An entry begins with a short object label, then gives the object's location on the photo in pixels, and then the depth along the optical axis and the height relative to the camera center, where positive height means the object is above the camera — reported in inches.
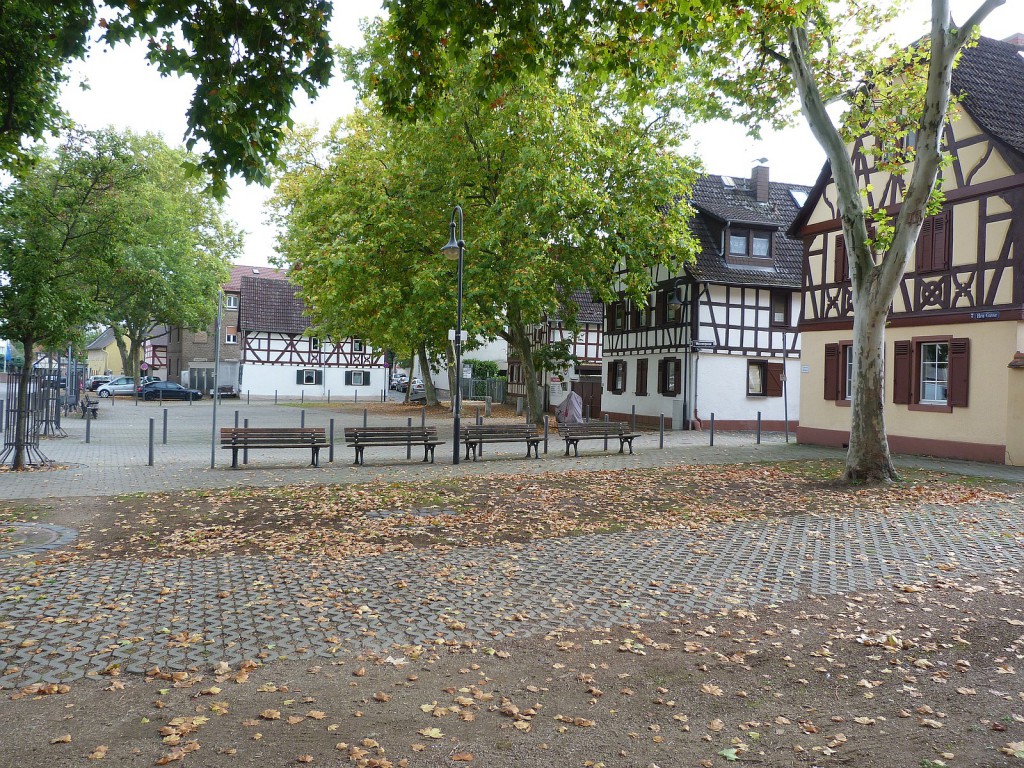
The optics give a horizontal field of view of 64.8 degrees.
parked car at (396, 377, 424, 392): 2322.8 -13.8
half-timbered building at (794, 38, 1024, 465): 699.4 +85.9
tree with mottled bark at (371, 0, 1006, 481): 344.2 +163.4
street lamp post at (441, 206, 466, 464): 683.4 +44.4
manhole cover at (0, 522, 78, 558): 331.6 -72.1
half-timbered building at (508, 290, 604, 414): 1657.2 +86.4
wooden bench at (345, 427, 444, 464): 679.1 -50.1
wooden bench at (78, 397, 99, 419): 1275.8 -56.4
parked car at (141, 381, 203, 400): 1988.2 -39.8
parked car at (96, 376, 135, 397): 2149.4 -34.2
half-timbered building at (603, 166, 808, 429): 1196.5 +92.6
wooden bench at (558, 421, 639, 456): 784.3 -48.4
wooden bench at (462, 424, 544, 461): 733.3 -49.5
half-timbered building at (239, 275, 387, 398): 2306.8 +71.7
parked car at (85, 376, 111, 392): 2470.5 -23.2
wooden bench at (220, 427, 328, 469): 628.4 -49.1
